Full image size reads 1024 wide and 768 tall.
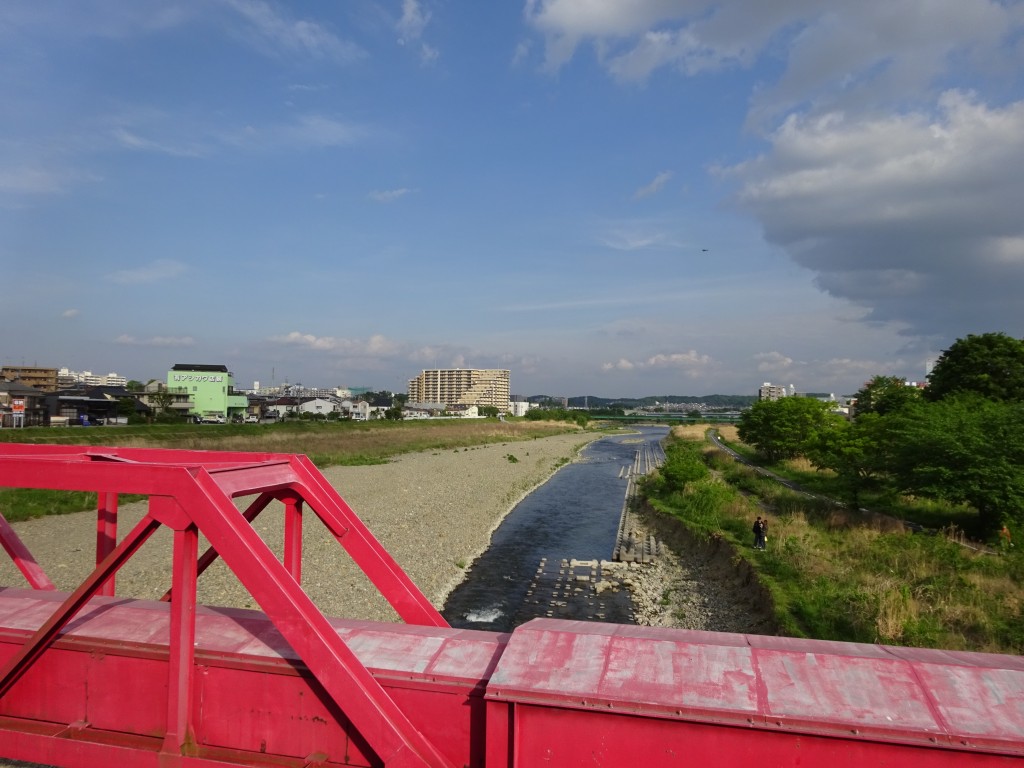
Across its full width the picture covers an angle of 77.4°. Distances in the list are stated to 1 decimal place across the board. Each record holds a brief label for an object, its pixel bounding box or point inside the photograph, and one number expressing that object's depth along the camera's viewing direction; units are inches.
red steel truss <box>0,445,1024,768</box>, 174.1
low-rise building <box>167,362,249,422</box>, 3907.5
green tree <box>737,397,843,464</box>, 1956.2
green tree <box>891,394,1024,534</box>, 768.9
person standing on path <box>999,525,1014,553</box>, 753.6
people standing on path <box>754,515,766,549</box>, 872.3
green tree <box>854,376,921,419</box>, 2058.6
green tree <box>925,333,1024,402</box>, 1764.3
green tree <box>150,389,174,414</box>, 3074.8
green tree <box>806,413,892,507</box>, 1061.8
